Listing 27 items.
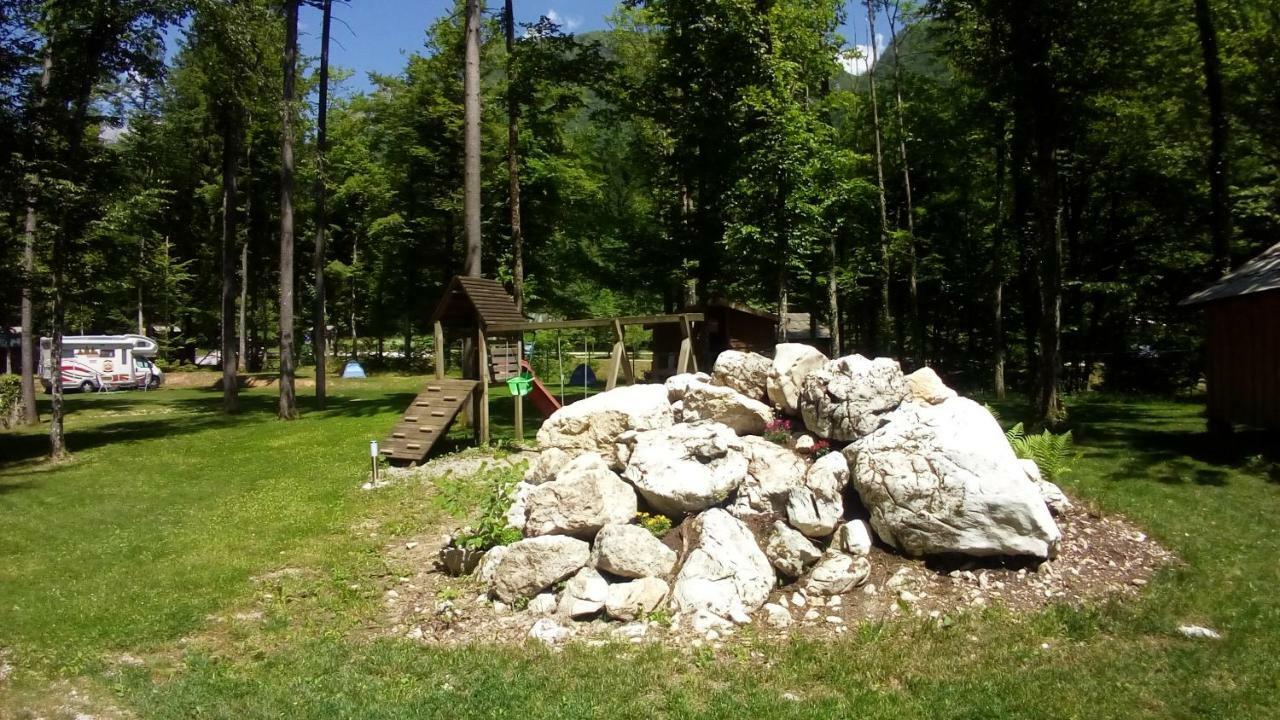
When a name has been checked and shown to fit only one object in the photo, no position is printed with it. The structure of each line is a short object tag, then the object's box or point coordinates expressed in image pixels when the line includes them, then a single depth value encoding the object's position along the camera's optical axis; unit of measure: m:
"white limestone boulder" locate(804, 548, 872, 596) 6.54
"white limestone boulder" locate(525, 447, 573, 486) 8.54
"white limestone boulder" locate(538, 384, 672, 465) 9.39
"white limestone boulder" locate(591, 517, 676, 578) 6.70
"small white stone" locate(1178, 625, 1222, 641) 5.65
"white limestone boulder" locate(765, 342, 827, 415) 8.98
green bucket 13.32
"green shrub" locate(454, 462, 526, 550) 7.59
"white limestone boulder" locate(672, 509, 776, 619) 6.30
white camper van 32.22
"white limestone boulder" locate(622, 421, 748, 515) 7.41
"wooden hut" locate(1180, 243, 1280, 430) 10.82
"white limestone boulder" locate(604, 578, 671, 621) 6.30
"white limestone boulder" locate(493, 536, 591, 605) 6.73
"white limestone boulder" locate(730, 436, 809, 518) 7.46
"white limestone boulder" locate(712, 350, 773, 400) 9.41
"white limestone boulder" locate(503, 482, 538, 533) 7.85
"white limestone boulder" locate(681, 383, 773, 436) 8.84
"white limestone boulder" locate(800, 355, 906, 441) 7.94
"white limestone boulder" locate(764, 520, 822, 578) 6.76
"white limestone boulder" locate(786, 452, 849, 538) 7.07
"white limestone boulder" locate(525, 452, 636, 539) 7.24
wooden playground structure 12.52
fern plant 8.64
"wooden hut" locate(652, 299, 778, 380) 21.28
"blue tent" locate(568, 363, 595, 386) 26.25
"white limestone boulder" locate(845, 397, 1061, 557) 6.54
